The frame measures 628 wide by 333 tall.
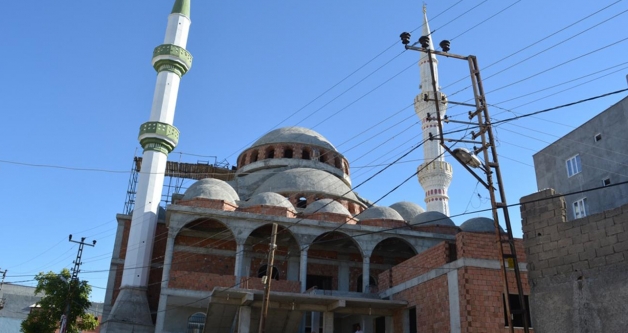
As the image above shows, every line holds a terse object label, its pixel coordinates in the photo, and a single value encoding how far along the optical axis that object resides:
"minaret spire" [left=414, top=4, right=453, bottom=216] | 33.66
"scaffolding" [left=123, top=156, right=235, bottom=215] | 34.25
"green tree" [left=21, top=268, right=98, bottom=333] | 23.75
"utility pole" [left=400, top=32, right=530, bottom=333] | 10.20
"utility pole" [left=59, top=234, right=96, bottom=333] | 21.95
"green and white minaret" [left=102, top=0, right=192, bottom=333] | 21.62
